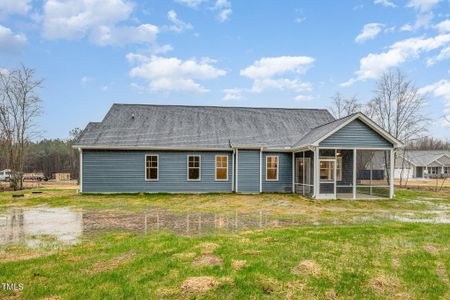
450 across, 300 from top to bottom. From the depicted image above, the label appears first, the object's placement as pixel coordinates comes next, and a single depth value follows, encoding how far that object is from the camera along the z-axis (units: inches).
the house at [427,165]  2085.4
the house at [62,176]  1883.6
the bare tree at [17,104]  1020.5
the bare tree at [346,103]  1622.8
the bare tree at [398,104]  1172.5
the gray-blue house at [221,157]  647.1
